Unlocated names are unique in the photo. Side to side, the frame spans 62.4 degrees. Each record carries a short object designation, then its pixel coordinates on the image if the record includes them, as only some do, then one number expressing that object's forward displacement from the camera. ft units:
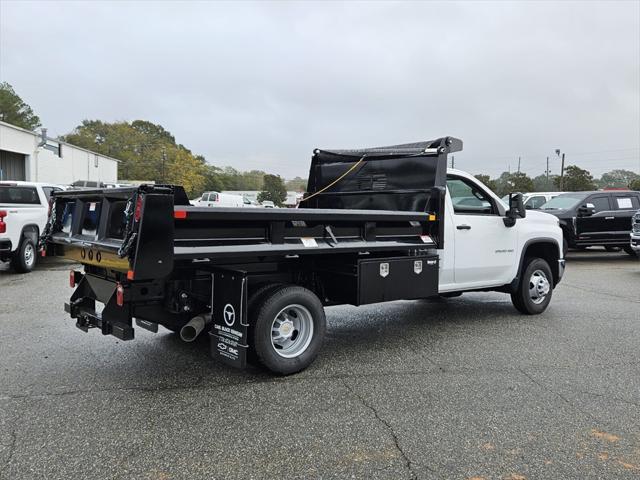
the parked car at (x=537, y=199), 56.24
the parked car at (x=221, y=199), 112.06
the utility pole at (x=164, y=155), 225.68
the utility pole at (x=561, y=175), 186.06
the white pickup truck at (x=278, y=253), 13.48
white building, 104.47
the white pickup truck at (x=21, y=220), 34.58
